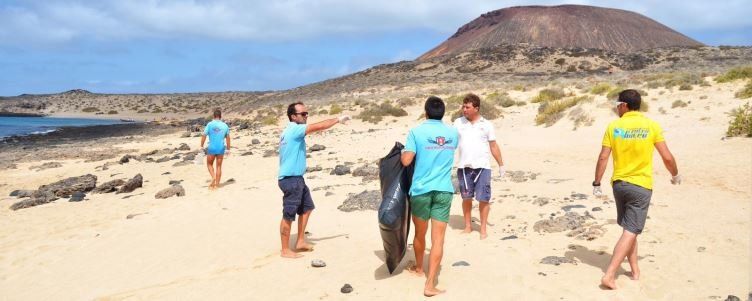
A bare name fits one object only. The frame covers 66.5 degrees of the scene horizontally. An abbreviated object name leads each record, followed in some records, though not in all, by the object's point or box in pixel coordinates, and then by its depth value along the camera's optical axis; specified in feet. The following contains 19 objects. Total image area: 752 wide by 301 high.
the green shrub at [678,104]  50.98
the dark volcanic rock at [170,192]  35.68
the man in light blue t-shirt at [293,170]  19.41
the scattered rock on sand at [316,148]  53.83
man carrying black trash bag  15.72
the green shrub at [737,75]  60.44
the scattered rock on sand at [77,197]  37.42
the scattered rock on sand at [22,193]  40.81
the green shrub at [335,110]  102.73
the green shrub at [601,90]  68.49
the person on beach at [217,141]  36.17
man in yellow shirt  15.33
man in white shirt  21.20
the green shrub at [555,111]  54.49
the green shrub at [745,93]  49.41
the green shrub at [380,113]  79.92
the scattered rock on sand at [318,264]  19.43
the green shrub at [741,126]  36.42
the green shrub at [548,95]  74.00
